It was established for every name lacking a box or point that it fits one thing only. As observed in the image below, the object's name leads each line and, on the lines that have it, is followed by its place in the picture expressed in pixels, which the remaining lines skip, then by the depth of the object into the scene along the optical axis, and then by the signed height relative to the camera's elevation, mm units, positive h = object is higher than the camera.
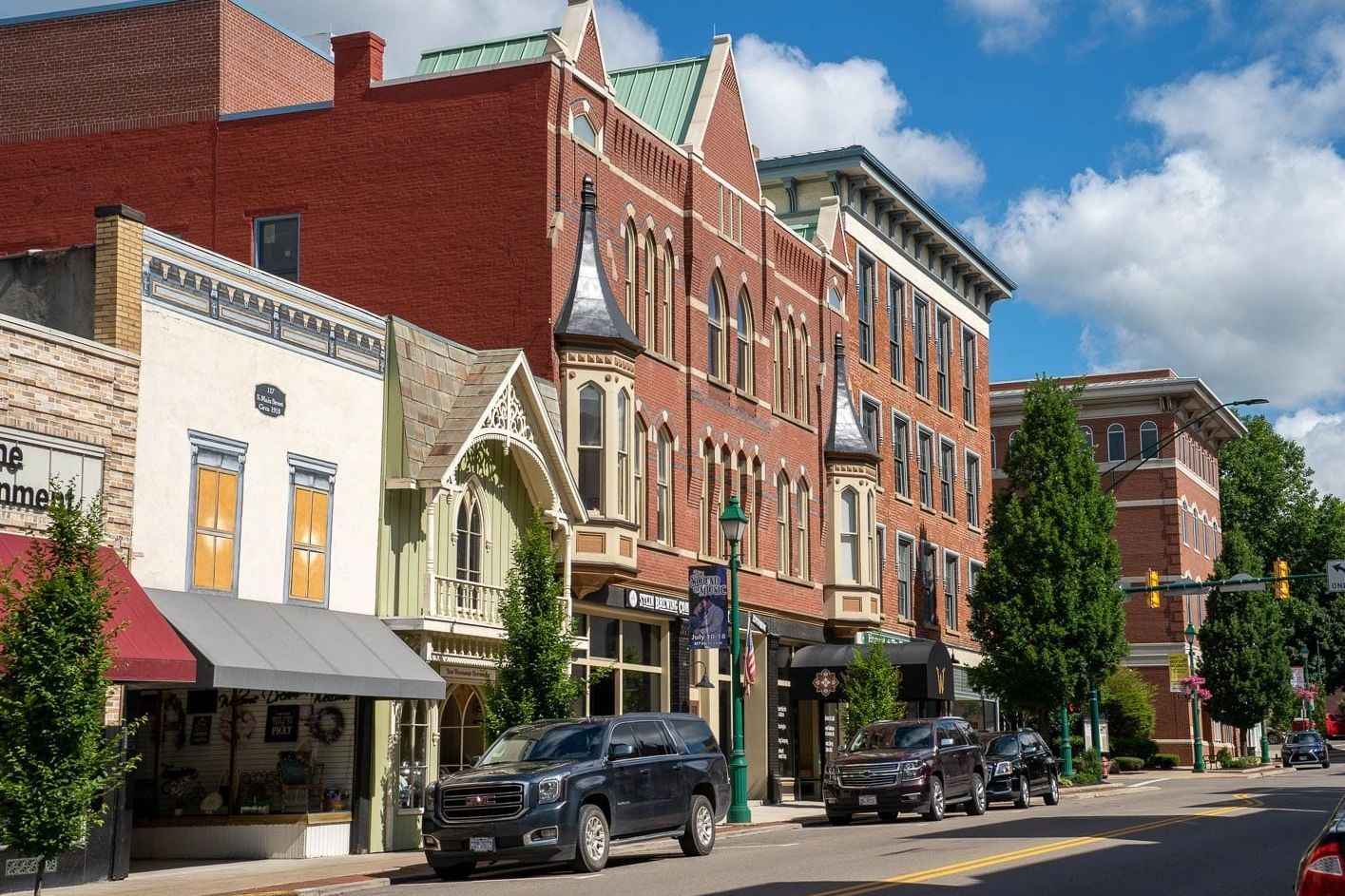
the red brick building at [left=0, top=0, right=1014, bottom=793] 31500 +9292
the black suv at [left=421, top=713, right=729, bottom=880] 19359 -980
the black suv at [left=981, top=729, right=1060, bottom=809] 33781 -1102
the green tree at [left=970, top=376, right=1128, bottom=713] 46125 +3642
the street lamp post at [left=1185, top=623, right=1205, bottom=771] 62000 -940
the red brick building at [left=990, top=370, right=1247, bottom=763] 74938 +9435
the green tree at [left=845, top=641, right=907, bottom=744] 37438 +424
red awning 18922 +812
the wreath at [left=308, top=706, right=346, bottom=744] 24562 -204
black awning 39906 +1030
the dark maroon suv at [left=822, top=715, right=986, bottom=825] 29516 -1056
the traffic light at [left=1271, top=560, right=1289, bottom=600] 50966 +3858
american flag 31041 +722
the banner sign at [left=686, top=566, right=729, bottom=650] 30953 +1806
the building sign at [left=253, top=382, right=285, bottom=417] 23688 +4235
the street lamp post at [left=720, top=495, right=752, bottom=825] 29172 +436
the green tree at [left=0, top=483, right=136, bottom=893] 15641 +132
